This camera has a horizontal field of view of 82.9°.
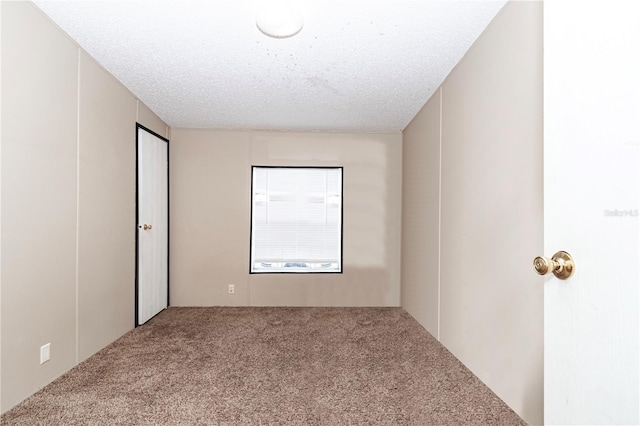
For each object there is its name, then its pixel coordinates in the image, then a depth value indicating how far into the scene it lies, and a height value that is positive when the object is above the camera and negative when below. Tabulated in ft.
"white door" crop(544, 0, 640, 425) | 2.59 +0.08
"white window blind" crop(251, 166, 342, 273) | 16.75 -0.24
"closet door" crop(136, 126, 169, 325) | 13.07 -0.48
